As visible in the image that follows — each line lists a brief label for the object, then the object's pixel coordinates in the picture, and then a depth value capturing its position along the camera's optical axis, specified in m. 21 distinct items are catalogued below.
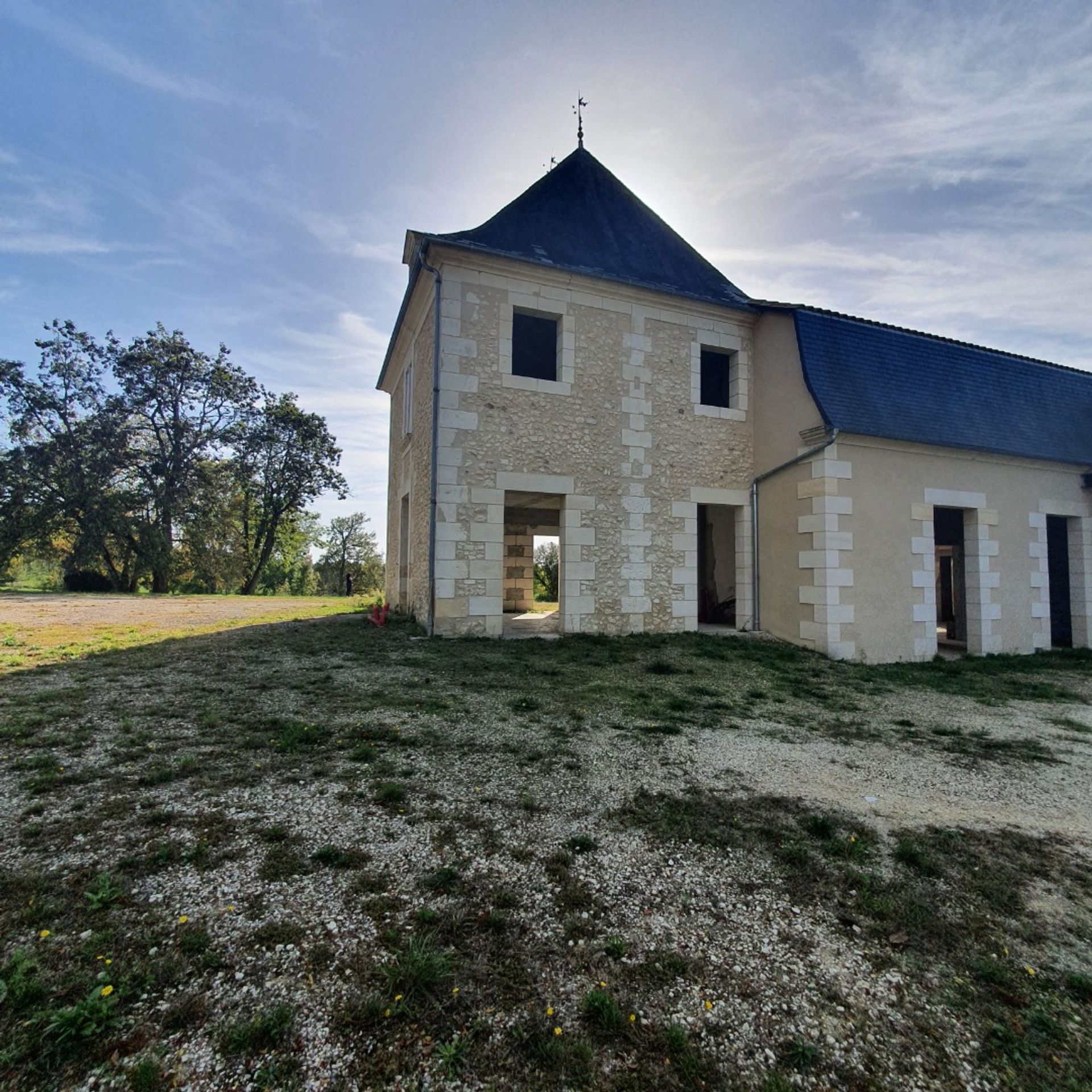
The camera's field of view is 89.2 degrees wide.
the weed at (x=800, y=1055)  1.44
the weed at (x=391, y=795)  2.77
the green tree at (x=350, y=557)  42.81
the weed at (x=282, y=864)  2.12
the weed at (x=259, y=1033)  1.41
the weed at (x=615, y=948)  1.79
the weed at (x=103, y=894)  1.89
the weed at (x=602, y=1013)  1.53
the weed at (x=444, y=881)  2.09
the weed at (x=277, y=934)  1.77
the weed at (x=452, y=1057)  1.39
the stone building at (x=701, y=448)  7.93
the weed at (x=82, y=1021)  1.39
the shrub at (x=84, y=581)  20.47
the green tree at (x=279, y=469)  26.59
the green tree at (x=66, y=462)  21.55
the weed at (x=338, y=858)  2.21
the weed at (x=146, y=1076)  1.29
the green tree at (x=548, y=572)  22.02
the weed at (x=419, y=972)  1.61
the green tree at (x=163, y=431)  23.06
